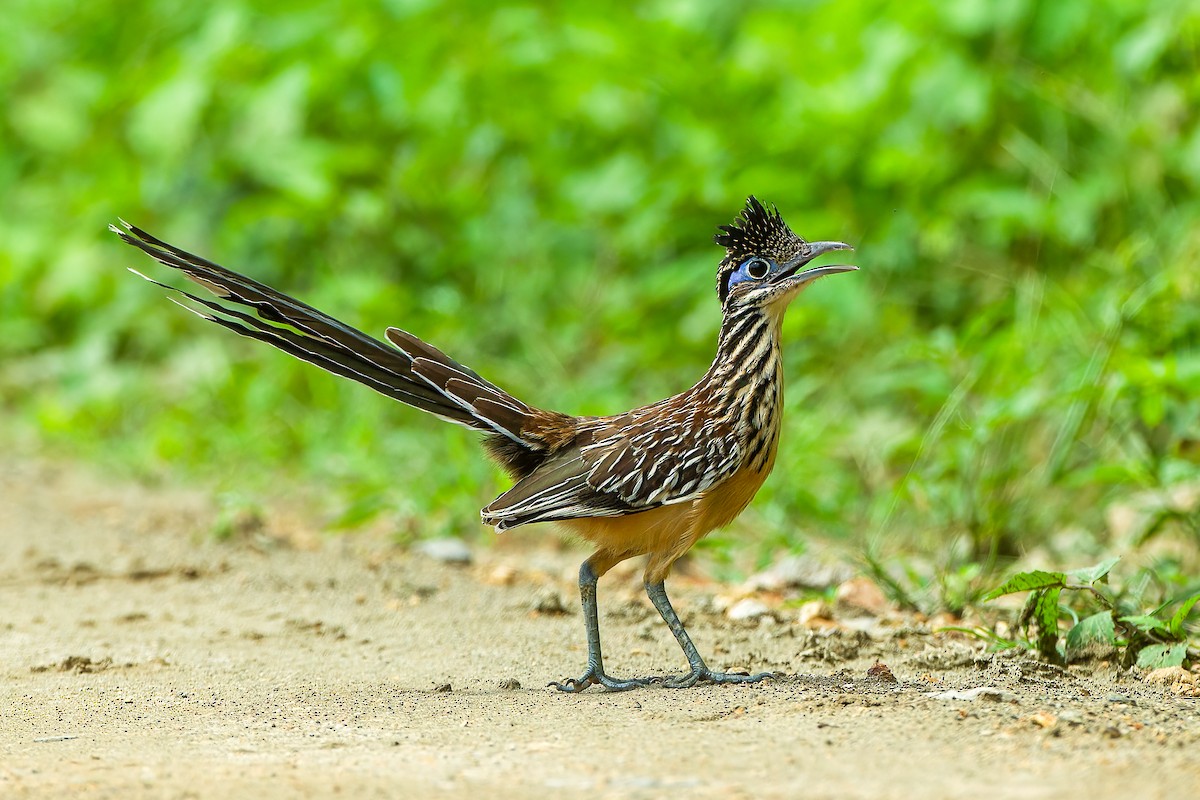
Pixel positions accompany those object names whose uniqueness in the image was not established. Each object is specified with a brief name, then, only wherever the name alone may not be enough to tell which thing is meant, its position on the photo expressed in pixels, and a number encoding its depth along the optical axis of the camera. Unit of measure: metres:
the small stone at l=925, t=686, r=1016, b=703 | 8.16
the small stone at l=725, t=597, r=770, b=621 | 11.65
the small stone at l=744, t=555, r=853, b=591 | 12.71
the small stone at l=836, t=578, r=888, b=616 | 12.04
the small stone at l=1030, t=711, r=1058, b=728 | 7.42
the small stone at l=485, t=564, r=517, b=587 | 13.08
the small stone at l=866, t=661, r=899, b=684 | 9.12
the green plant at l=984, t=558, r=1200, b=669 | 9.23
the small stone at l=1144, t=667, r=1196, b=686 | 9.12
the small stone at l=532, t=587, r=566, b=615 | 11.87
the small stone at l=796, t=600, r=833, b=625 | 11.52
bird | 9.73
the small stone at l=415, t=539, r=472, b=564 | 13.94
